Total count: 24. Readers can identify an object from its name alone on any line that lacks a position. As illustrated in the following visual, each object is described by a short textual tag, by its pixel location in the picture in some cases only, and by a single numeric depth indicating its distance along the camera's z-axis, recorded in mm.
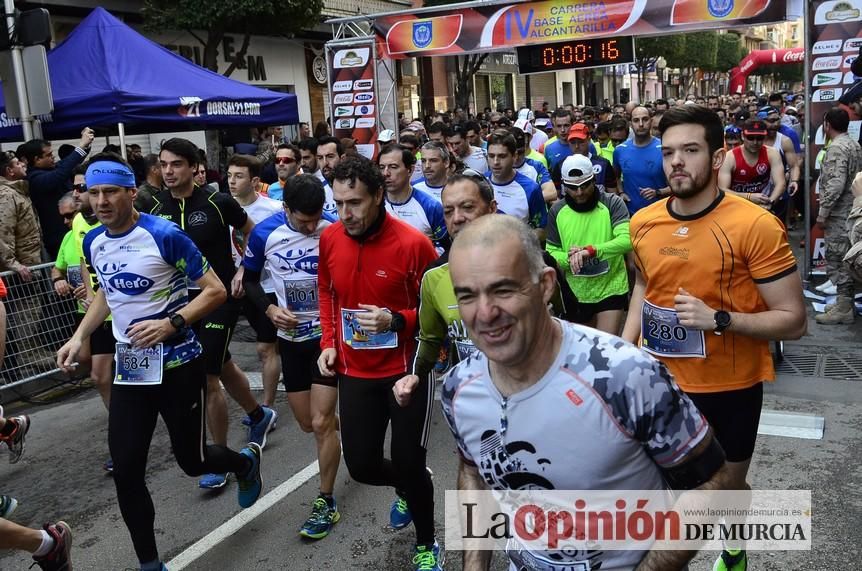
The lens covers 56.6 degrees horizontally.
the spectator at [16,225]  7523
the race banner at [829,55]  9156
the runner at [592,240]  5602
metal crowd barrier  7496
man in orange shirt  3047
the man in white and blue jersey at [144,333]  3771
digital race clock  13555
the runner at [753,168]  8695
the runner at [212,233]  5445
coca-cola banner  30703
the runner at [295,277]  4742
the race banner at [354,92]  14219
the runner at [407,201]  5914
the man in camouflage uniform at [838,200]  8195
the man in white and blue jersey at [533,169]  8094
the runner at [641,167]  8742
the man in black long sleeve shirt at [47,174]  8289
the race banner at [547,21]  11531
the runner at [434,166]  6992
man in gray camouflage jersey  1854
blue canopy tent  8883
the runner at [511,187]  6512
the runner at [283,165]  8023
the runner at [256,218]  6162
